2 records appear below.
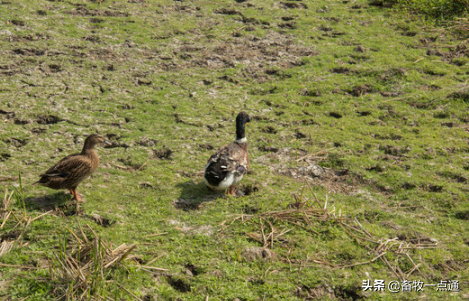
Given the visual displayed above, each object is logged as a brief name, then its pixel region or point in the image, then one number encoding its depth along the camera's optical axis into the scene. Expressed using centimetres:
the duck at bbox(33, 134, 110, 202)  1091
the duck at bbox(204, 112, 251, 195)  1202
